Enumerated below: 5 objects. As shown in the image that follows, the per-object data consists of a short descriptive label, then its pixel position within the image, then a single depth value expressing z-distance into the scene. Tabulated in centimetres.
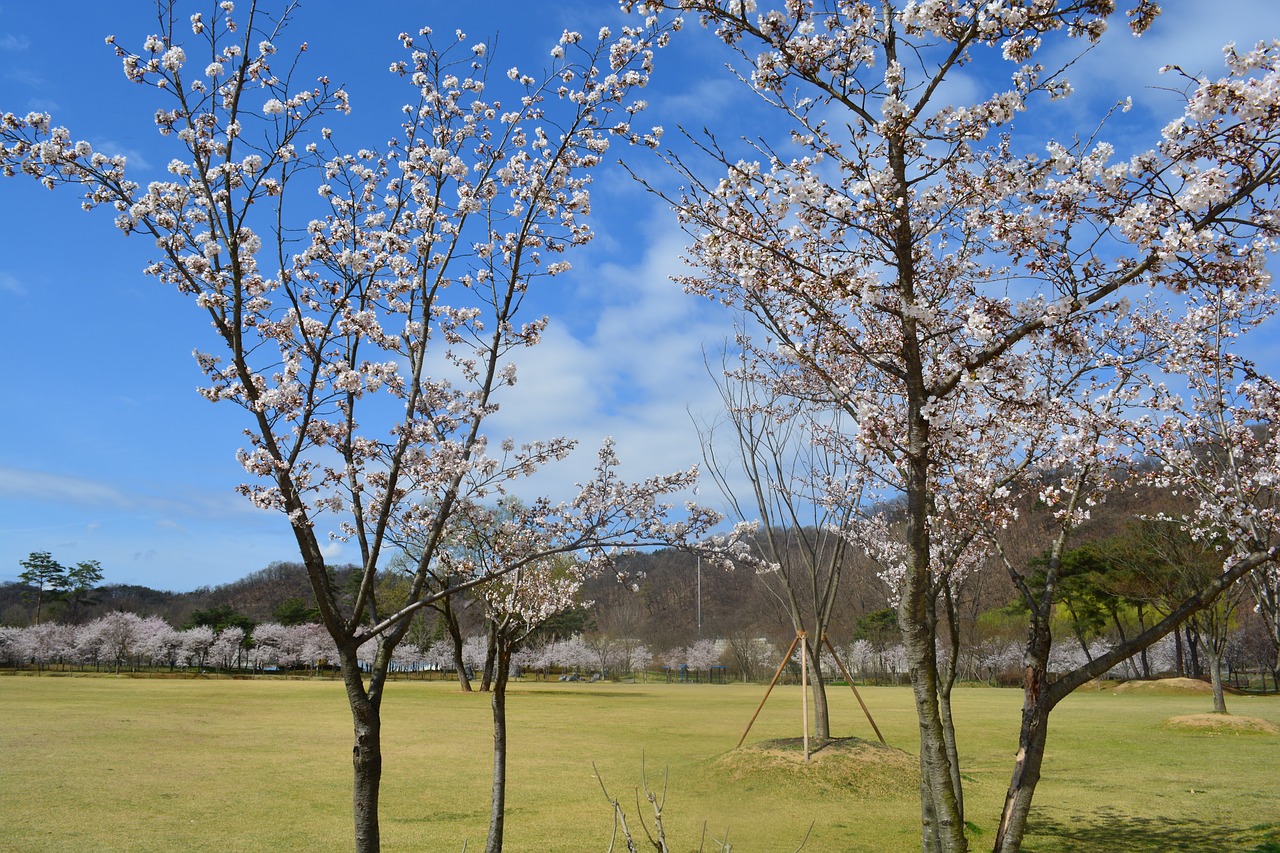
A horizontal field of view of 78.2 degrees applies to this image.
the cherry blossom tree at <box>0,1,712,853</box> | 495
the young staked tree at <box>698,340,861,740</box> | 1397
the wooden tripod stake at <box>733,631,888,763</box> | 1254
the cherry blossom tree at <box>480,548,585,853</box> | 770
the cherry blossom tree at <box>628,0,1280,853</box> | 369
